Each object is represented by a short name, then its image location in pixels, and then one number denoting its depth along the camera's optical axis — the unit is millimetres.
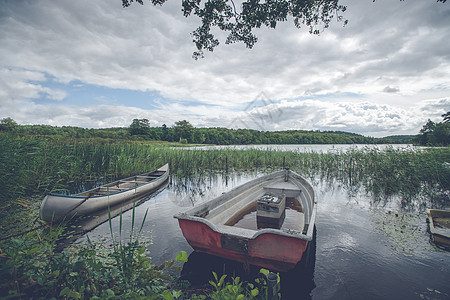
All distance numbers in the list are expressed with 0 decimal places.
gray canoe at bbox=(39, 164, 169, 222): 4797
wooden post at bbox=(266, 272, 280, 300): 1801
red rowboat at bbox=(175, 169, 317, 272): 3004
